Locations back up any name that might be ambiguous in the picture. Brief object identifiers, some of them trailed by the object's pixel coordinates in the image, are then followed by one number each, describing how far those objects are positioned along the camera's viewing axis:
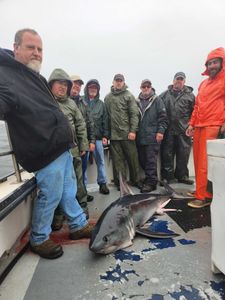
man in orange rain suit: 4.02
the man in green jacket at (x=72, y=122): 3.50
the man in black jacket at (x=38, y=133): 2.43
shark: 2.70
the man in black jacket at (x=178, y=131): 5.72
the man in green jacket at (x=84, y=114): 4.62
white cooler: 1.92
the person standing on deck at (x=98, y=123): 5.17
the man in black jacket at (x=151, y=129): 5.39
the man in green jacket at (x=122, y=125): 5.40
